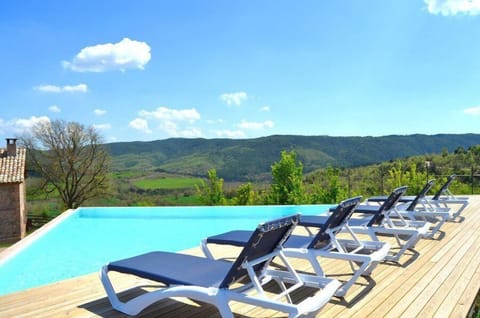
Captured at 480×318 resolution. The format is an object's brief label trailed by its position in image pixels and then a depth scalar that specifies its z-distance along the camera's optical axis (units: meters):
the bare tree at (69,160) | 26.88
